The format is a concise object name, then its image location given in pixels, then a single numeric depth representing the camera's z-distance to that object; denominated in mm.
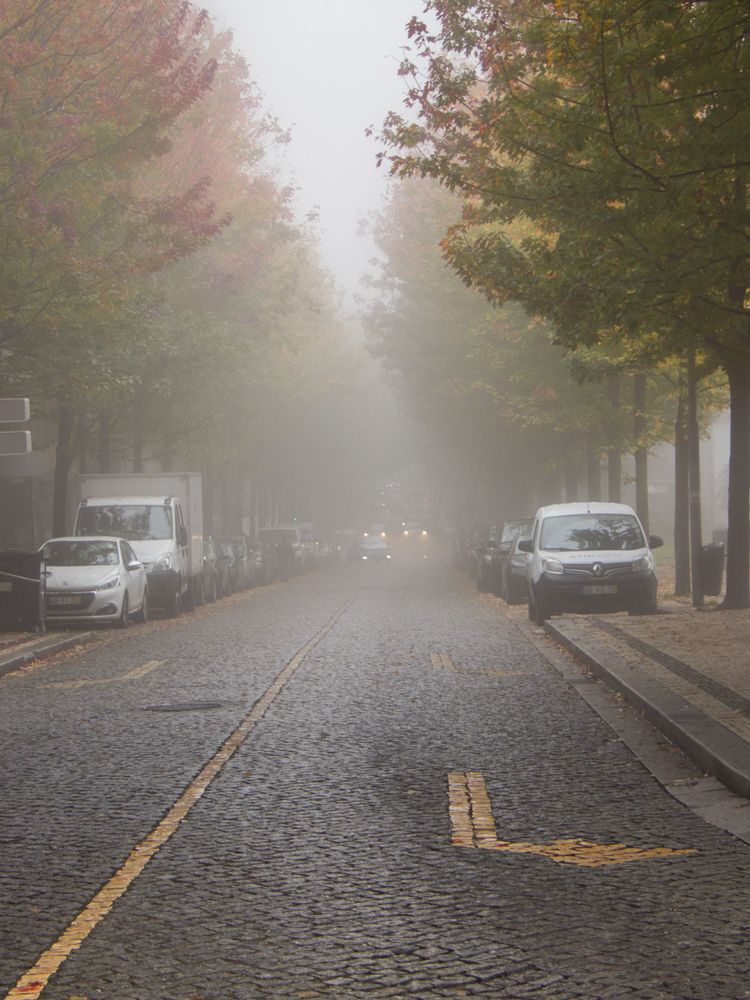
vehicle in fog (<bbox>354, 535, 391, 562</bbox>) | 80312
